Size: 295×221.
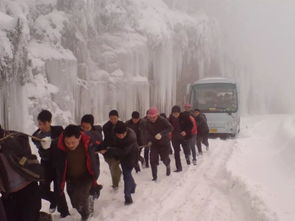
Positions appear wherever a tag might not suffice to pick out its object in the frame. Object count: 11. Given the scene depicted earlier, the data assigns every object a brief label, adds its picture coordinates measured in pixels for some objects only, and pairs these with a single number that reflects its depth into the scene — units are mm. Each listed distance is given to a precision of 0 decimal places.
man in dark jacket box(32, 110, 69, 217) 5158
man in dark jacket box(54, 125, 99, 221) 4730
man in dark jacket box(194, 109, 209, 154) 10852
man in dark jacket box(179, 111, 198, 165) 8969
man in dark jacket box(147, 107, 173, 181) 7531
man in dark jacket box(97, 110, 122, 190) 6244
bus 14828
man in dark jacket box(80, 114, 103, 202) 6227
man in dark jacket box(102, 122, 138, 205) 5879
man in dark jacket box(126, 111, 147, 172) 8297
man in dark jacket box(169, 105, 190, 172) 8578
